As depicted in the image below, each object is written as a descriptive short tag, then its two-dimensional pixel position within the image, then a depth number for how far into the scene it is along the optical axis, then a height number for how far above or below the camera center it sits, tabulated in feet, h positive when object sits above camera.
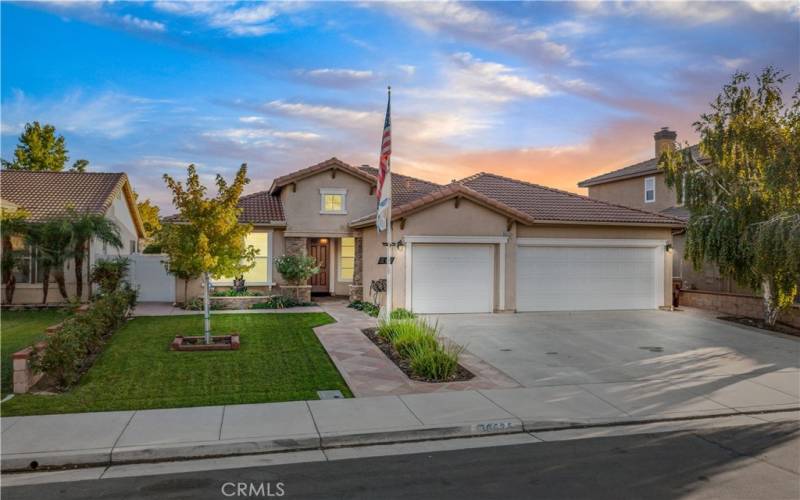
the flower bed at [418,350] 30.83 -5.66
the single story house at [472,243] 55.21 +1.84
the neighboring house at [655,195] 73.15 +11.28
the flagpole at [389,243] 43.27 +1.24
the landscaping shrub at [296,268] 62.08 -1.14
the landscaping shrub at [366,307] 54.91 -5.04
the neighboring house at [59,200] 59.36 +6.56
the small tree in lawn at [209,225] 37.04 +2.14
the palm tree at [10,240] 56.34 +1.51
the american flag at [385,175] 43.11 +6.61
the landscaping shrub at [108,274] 55.88 -1.85
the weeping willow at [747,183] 47.39 +7.27
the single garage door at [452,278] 54.95 -1.87
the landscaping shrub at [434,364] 30.63 -5.81
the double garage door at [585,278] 58.80 -1.88
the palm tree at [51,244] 56.75 +1.18
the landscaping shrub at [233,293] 61.93 -4.00
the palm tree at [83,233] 57.26 +2.35
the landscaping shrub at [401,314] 48.88 -4.93
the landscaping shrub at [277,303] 59.41 -4.81
